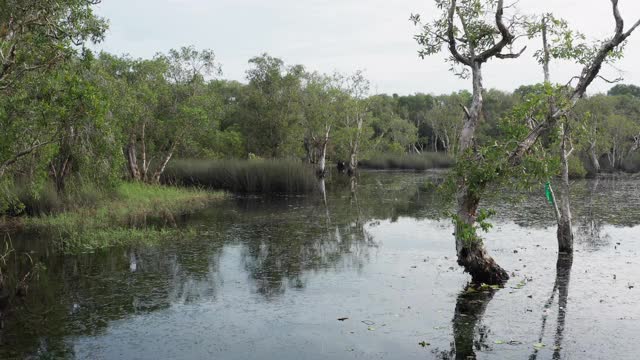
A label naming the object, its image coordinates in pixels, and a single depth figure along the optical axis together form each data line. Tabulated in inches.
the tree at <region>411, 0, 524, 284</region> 425.7
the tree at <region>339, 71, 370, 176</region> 1862.7
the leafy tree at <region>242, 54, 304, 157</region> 1565.0
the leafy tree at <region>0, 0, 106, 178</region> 401.1
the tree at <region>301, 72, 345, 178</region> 1654.8
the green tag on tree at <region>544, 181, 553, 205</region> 541.0
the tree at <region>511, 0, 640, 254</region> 410.6
